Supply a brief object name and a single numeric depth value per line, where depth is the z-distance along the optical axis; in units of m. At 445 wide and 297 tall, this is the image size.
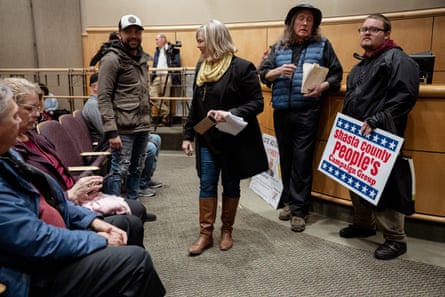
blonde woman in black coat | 2.32
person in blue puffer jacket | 2.75
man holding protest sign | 2.25
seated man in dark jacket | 1.19
